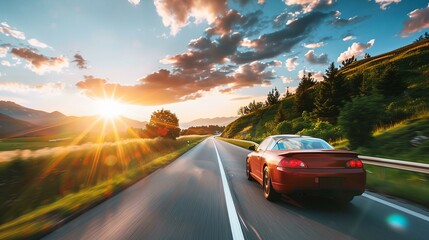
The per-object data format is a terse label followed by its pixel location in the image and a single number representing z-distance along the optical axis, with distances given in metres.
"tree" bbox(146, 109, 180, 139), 71.62
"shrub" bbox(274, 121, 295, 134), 38.69
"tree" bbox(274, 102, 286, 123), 70.31
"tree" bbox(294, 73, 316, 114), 72.12
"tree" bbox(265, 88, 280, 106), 135.62
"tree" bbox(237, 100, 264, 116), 177.21
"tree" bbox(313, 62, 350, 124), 47.53
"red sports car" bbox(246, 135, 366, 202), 5.13
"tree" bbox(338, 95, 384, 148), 14.16
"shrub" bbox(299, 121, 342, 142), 24.89
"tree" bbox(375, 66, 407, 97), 43.59
